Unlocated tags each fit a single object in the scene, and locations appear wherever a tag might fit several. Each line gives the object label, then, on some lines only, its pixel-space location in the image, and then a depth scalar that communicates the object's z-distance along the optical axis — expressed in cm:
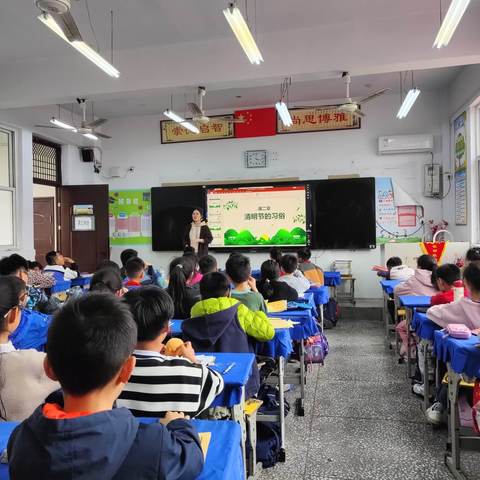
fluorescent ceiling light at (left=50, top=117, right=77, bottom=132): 585
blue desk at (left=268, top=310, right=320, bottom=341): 289
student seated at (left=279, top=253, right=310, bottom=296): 396
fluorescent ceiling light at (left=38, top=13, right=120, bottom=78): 305
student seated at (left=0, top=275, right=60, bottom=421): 147
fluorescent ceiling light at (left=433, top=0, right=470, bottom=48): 307
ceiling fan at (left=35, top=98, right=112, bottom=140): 565
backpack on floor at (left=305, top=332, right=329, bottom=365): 364
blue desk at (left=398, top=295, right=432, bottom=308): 320
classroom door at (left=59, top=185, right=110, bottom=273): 786
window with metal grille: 734
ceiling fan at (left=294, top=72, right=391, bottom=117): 494
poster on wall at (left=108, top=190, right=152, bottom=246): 814
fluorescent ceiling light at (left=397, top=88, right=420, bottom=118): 507
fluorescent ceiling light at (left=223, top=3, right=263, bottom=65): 309
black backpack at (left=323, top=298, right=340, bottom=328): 593
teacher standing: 752
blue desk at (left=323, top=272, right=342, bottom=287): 616
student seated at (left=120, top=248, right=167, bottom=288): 415
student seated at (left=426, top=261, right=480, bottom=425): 225
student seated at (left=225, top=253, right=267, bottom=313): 261
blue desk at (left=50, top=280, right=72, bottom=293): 509
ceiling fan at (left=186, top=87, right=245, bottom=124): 525
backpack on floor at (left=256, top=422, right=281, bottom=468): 237
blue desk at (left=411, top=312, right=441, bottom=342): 260
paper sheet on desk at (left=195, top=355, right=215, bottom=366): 166
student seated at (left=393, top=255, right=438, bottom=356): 385
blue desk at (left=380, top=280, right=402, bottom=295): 468
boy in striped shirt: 129
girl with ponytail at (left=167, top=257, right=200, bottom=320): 302
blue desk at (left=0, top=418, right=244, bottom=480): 96
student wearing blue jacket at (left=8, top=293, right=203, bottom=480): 73
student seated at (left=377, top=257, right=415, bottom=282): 501
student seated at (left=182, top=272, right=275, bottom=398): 211
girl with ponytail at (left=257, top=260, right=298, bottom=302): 346
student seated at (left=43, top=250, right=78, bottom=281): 544
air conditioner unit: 690
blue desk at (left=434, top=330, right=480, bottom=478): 195
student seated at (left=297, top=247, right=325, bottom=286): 518
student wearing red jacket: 296
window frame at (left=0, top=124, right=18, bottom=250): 653
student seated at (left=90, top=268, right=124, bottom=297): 271
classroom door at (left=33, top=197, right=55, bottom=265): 797
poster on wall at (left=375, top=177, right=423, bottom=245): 710
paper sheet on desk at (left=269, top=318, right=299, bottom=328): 250
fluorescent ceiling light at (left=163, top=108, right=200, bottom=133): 554
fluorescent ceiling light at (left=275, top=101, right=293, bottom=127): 540
